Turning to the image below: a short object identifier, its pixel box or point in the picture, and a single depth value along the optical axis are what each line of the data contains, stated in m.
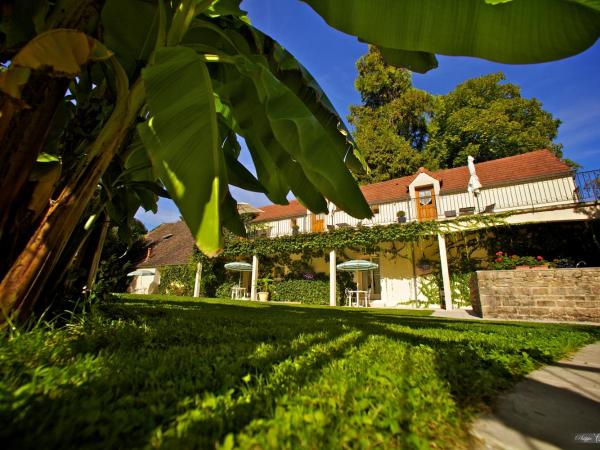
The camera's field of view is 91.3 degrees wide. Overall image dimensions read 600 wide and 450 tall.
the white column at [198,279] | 20.14
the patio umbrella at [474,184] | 13.49
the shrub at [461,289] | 13.83
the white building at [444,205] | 12.24
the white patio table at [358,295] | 15.41
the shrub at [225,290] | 20.36
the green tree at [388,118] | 25.47
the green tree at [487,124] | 24.62
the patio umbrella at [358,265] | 14.86
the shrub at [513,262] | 10.32
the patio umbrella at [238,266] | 18.53
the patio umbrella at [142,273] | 21.53
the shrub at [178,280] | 21.52
